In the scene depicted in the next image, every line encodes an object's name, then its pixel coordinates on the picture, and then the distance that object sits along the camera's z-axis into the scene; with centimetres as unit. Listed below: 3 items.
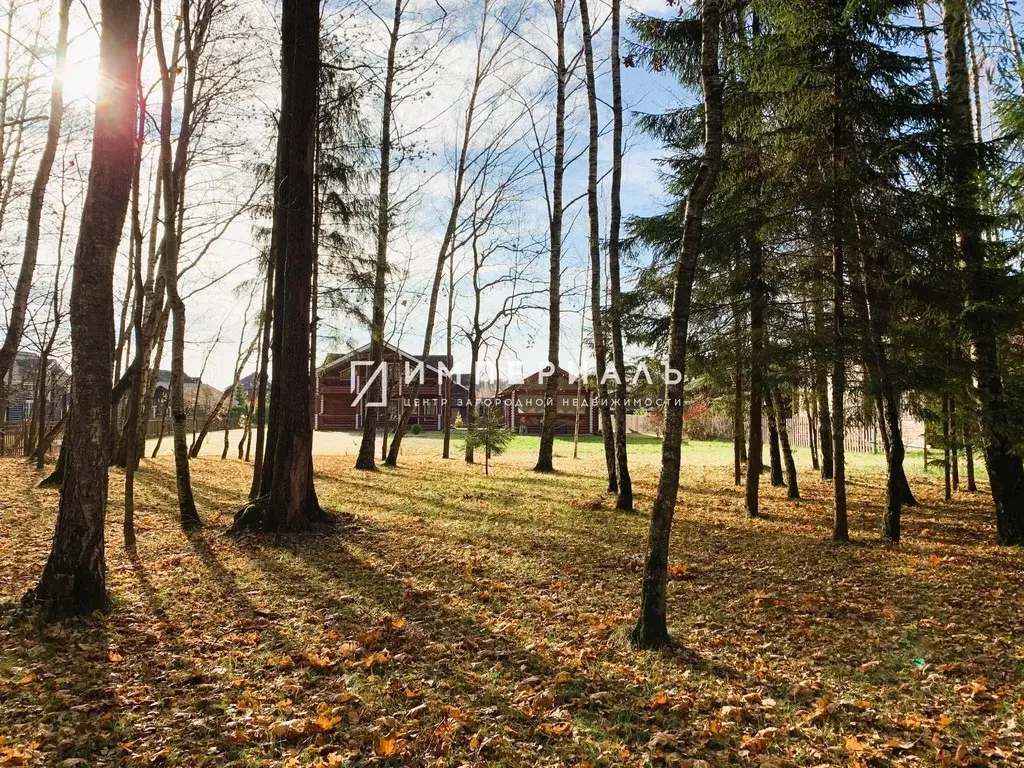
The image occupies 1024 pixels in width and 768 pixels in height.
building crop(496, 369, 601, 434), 3962
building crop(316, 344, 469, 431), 3941
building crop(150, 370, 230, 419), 3812
